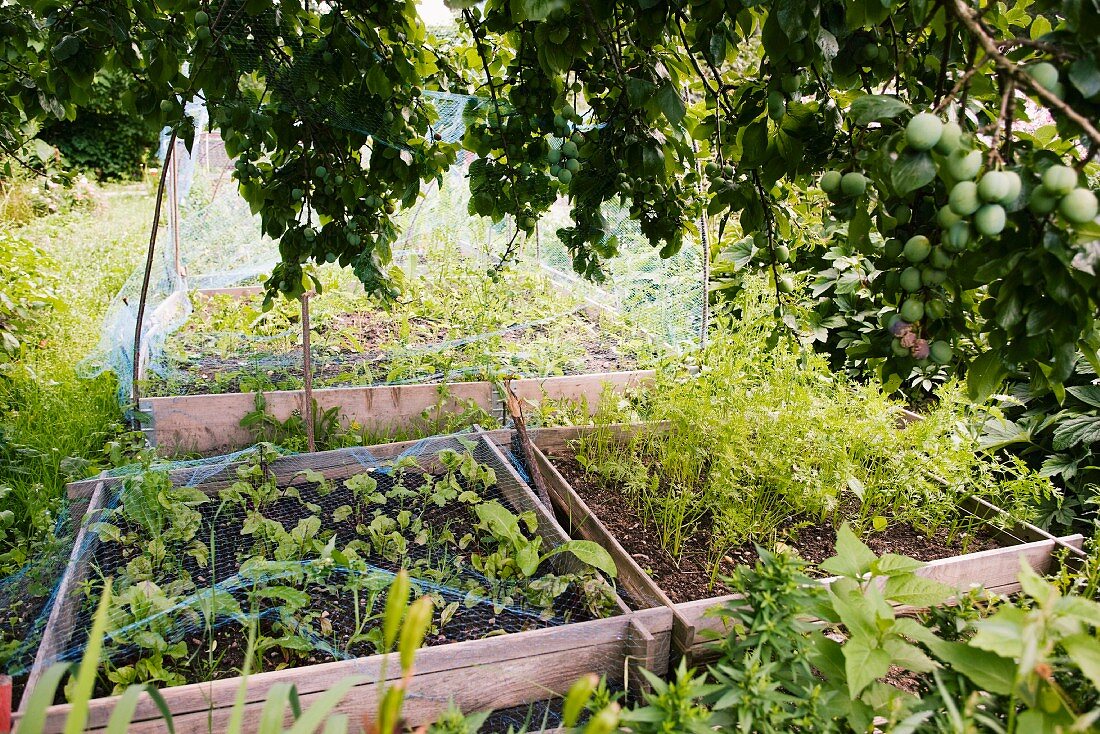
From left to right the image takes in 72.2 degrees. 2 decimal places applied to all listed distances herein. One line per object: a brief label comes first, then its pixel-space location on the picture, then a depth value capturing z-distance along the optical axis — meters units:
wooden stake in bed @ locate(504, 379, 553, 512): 2.55
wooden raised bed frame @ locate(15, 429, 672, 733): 1.56
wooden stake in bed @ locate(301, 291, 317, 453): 2.77
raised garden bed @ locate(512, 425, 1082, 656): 2.21
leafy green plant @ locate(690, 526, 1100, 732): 1.14
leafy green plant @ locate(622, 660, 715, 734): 1.22
